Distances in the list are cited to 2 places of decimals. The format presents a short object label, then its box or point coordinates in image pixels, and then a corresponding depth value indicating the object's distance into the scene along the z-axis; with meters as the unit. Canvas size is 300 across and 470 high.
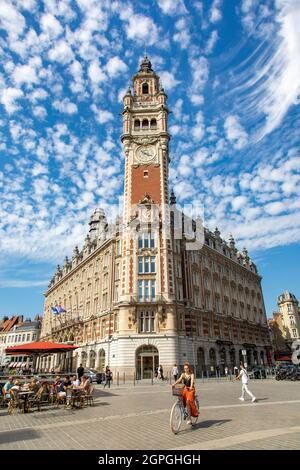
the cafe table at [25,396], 14.11
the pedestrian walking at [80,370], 23.25
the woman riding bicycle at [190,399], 9.45
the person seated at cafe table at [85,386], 15.18
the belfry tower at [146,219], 36.75
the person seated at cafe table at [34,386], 15.47
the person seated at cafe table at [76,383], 15.80
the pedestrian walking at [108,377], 27.50
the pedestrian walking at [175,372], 28.94
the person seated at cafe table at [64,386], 15.45
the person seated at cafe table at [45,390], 16.52
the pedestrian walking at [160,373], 32.75
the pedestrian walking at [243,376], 15.42
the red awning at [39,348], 19.67
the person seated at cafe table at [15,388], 14.87
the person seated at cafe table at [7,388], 15.51
